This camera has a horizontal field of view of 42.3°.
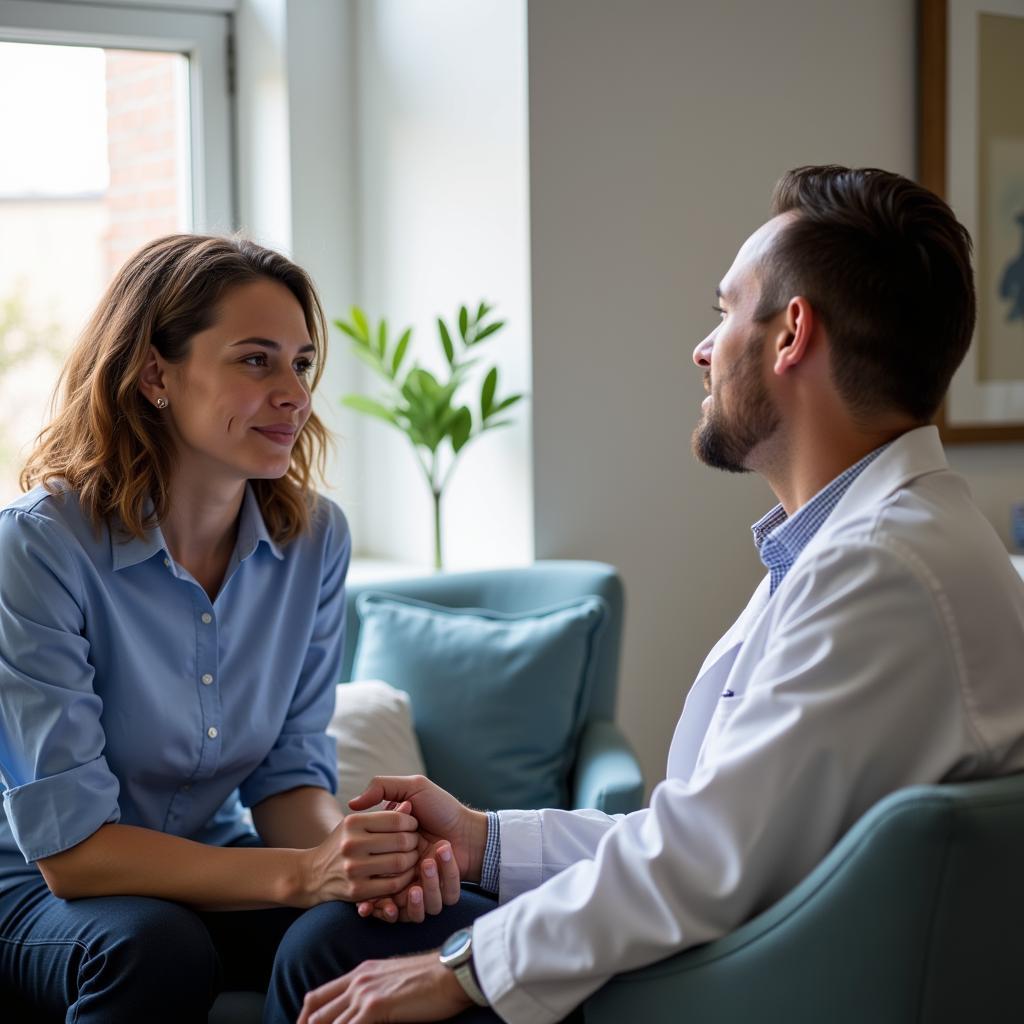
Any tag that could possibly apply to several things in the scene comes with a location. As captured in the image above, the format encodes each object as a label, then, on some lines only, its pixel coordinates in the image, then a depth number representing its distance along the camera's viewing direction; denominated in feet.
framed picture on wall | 11.04
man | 3.79
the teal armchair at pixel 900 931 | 3.46
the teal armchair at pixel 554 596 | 8.38
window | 9.82
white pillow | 7.39
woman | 5.13
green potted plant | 9.18
